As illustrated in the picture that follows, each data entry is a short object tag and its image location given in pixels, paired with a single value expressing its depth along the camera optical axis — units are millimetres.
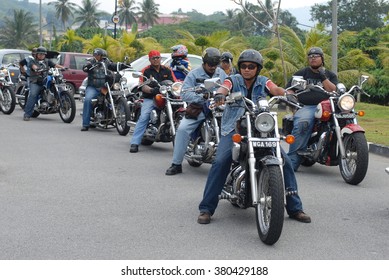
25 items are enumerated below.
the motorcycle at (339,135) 8430
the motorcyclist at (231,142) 6266
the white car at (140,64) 17180
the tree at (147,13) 122312
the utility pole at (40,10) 44184
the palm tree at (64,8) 118125
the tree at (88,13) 112812
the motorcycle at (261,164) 5574
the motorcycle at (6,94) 17875
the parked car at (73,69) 23828
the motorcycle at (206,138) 8633
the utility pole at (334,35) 16406
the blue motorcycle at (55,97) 15531
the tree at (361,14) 73625
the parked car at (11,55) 22562
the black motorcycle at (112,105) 13305
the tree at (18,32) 94250
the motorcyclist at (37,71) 15766
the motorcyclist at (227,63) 9711
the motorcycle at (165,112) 10250
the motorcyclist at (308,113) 9188
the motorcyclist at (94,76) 13852
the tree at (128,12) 115438
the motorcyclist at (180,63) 10668
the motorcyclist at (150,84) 10781
